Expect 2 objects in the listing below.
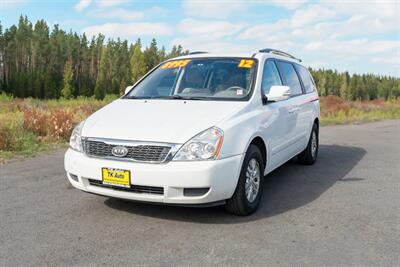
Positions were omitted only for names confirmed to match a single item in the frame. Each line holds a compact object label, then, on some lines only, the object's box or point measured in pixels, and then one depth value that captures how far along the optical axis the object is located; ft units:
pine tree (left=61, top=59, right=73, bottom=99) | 259.60
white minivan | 12.35
